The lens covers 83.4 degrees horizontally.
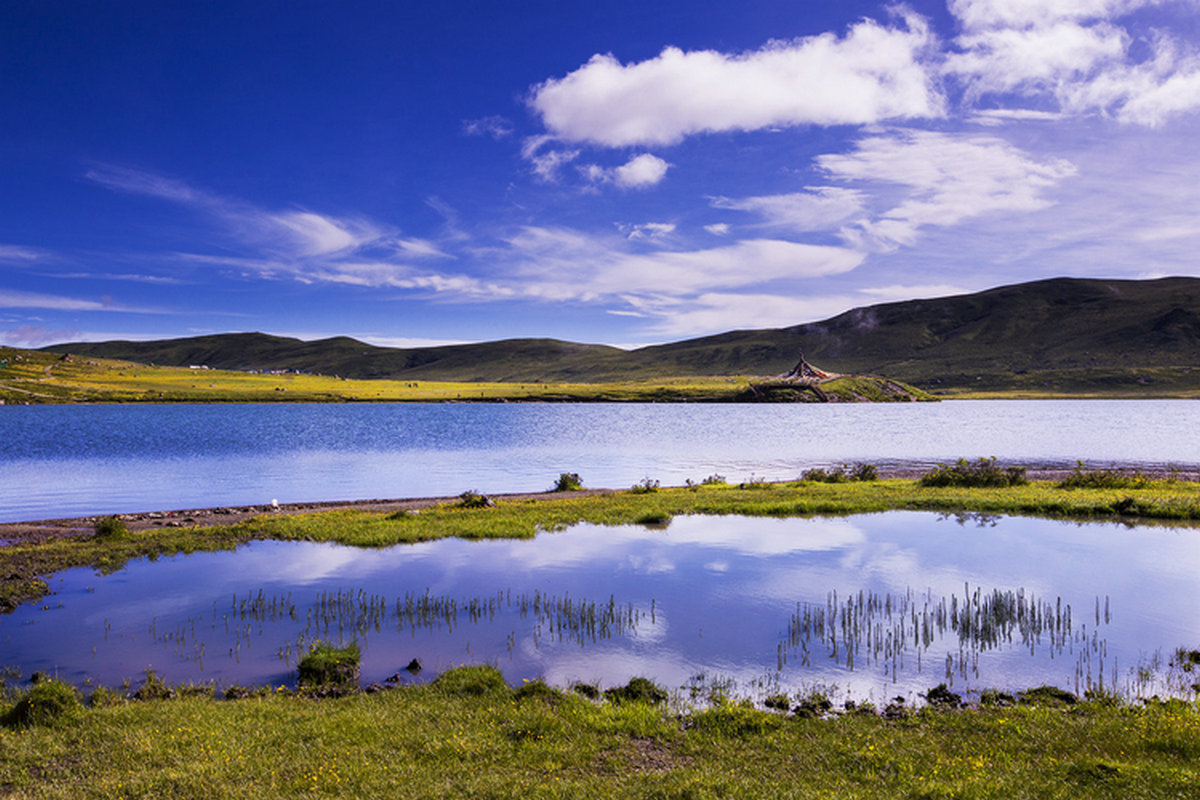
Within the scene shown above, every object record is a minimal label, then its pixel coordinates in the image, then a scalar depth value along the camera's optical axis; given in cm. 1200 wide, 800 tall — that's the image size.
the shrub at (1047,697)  1348
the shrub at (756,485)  4547
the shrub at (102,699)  1346
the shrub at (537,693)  1377
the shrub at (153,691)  1396
